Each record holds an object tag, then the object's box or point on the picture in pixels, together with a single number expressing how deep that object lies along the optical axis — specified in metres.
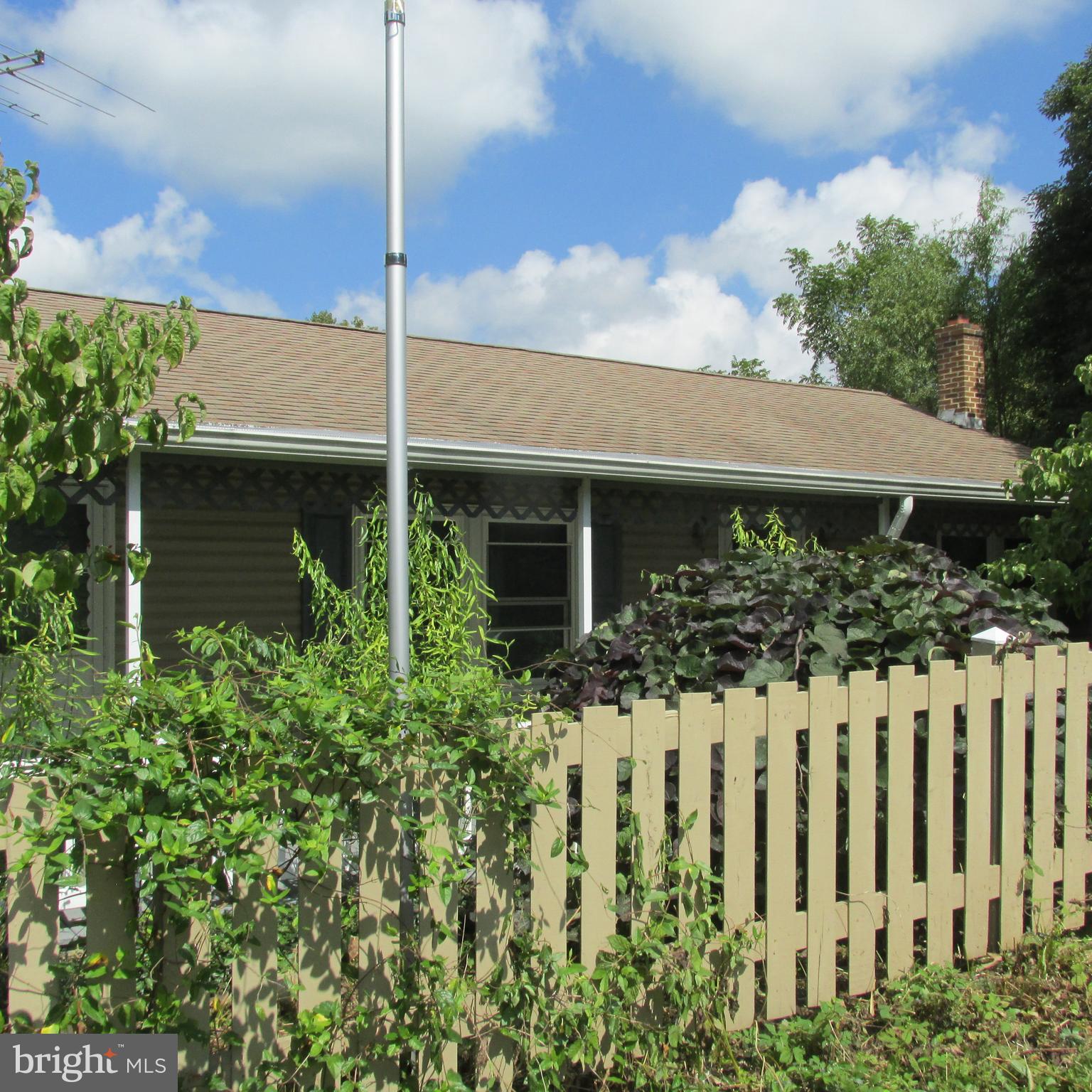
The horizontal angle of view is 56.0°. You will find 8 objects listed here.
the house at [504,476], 7.56
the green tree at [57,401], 2.62
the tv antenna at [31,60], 8.03
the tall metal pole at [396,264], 3.96
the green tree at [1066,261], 19.67
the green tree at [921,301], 28.52
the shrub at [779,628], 3.88
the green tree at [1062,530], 8.52
